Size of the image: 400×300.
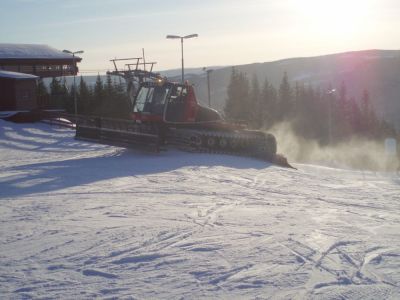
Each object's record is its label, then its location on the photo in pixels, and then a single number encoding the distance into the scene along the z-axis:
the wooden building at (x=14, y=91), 34.97
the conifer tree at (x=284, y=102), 63.81
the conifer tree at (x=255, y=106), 54.06
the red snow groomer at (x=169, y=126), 19.89
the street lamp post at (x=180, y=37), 29.64
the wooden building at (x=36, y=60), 45.66
